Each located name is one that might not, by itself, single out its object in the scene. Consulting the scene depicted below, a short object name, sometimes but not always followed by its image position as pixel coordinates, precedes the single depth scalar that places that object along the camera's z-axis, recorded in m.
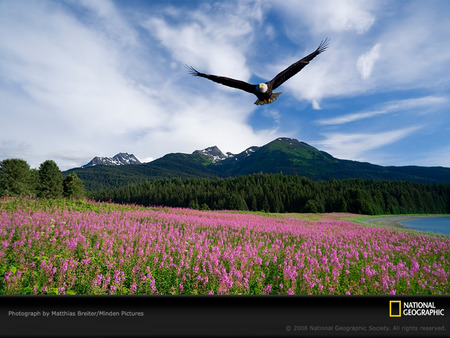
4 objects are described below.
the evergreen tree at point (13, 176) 30.64
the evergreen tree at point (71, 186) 48.41
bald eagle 4.53
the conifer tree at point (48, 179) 41.62
